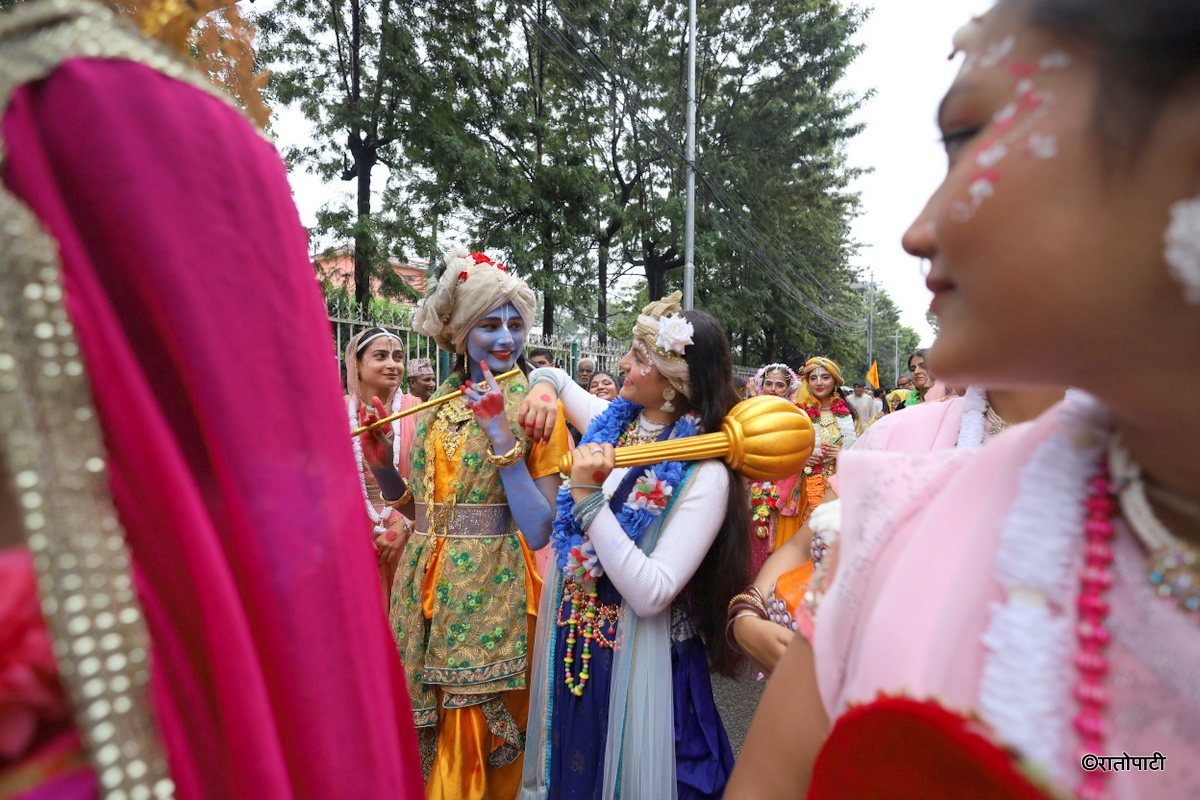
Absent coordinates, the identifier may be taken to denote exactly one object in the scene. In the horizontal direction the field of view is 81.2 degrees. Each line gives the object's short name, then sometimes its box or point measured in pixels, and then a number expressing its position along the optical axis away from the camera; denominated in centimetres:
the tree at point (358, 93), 1038
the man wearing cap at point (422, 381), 600
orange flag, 1239
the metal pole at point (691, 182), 1362
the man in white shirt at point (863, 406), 1005
